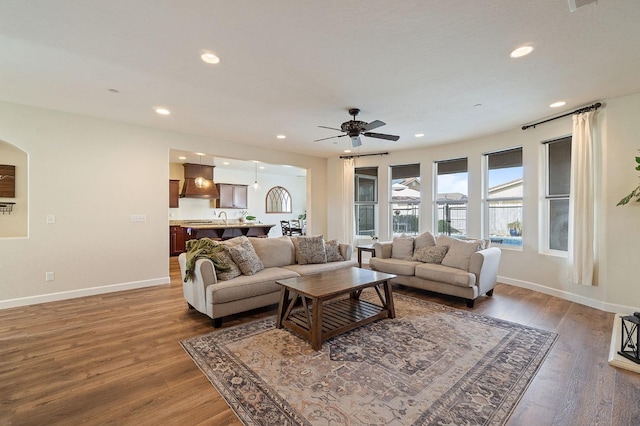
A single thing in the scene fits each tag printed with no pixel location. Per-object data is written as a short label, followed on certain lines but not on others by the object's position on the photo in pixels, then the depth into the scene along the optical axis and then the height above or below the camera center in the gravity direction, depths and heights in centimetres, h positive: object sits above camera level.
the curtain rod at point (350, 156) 733 +149
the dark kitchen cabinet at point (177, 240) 803 -83
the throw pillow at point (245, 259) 375 -65
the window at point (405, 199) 679 +34
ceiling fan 382 +116
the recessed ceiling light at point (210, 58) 261 +147
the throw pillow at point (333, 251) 481 -68
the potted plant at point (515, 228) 519 -28
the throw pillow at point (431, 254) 462 -70
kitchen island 723 -51
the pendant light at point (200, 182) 838 +89
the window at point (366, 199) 747 +36
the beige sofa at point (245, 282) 322 -87
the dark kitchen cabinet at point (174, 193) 835 +55
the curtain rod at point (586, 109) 378 +146
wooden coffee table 278 -112
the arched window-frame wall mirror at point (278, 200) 1105 +46
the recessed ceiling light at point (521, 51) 251 +148
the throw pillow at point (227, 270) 348 -73
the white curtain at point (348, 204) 736 +22
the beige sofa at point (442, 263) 399 -83
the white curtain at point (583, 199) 387 +21
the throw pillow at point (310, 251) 455 -64
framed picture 402 +42
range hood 841 +88
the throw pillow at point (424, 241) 496 -51
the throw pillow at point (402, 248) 504 -64
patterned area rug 187 -132
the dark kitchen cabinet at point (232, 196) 953 +55
